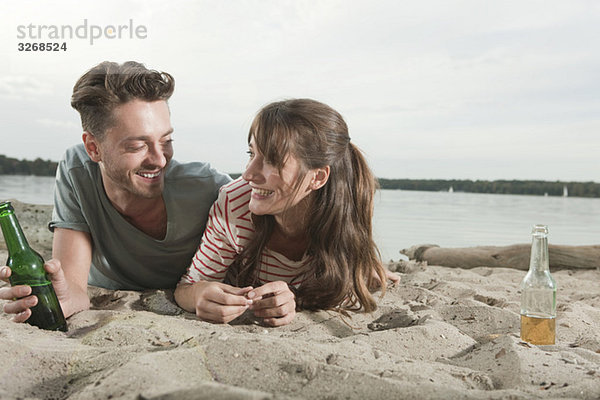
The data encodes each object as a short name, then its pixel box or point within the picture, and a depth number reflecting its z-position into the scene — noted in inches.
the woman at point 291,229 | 92.7
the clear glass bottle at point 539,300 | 83.9
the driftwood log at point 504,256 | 174.9
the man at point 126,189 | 105.8
